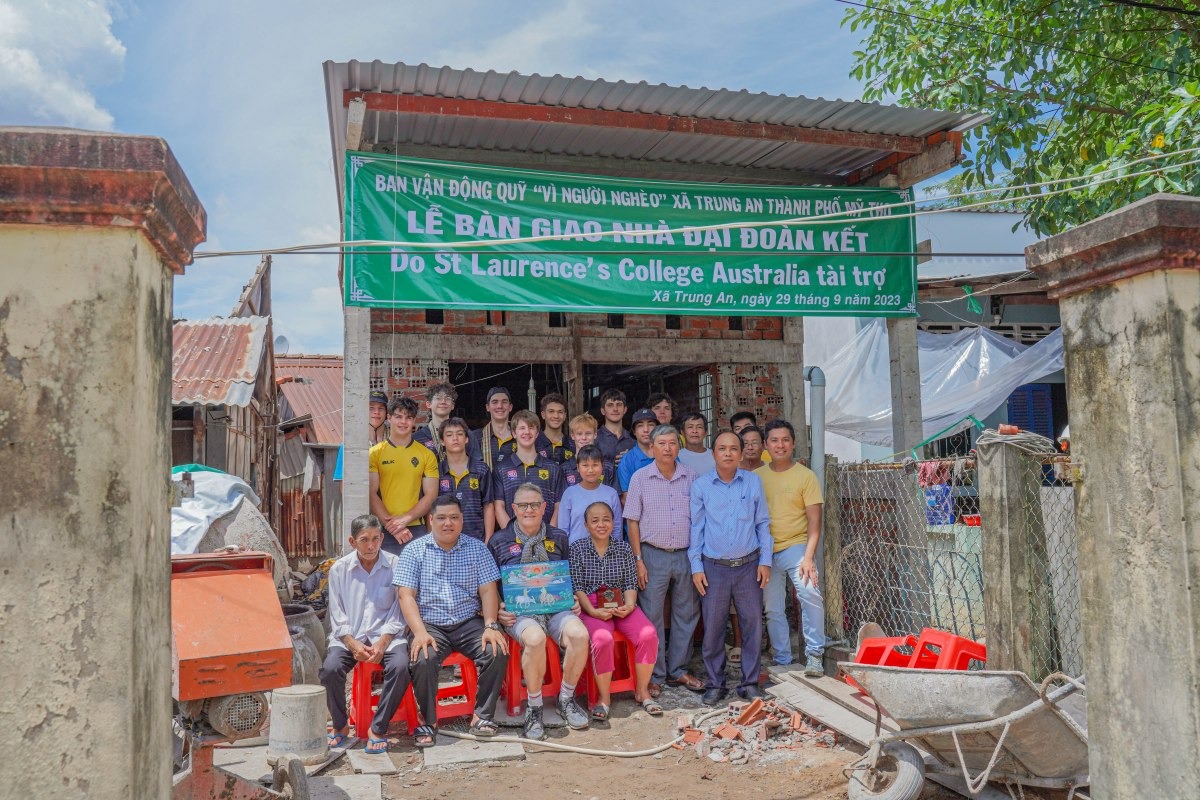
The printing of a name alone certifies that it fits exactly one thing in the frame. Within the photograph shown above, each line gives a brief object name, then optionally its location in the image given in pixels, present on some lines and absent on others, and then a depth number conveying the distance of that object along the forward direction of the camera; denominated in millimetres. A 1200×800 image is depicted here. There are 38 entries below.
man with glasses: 5707
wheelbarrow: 3854
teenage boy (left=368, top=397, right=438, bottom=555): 6477
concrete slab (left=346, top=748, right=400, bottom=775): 5105
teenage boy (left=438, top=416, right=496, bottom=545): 6406
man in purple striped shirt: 6391
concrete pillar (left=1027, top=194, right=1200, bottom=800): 2781
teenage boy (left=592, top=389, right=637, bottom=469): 7051
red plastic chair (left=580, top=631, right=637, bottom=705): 6062
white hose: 5397
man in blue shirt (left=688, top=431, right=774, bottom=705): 6227
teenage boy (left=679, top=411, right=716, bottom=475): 6949
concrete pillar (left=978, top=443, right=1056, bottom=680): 4426
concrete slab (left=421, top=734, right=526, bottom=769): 5238
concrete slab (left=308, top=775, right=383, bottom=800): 4746
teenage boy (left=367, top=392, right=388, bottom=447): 6878
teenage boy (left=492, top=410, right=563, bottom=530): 6480
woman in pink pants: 6137
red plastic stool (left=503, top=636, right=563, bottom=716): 5891
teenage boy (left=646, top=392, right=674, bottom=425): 7164
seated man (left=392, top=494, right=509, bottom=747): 5613
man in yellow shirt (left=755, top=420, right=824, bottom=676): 6406
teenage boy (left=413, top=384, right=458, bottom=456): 6645
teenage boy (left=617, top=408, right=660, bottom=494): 6918
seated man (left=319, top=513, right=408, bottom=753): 5508
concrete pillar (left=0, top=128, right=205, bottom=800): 2320
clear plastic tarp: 10336
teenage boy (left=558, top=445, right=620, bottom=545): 6402
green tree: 7766
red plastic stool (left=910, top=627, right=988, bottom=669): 4621
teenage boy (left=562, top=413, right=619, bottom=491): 6672
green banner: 6496
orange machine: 3895
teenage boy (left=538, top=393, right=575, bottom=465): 6754
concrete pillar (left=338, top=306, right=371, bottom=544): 6328
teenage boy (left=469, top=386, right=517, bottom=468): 6660
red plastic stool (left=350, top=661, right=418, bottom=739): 5535
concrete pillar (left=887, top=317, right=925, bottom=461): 7809
